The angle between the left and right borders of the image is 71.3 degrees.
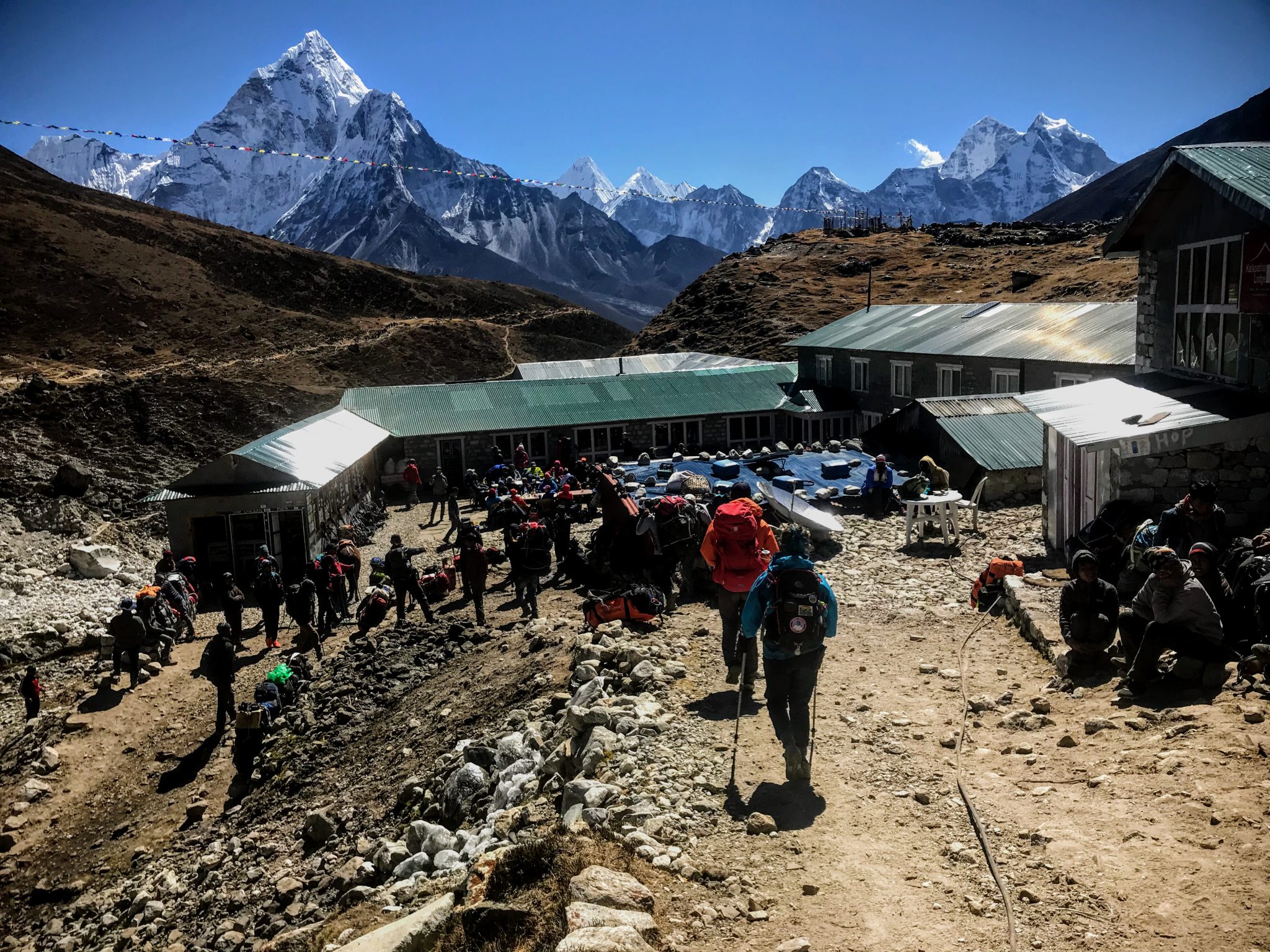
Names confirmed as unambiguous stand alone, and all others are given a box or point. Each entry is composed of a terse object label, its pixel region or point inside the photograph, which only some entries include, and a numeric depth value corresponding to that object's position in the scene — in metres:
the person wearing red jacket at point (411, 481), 27.78
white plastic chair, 16.09
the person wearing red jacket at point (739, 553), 7.98
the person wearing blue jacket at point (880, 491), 18.42
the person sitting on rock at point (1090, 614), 7.96
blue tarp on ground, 21.20
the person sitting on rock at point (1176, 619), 6.83
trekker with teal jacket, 6.33
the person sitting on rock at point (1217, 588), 7.40
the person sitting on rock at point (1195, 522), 8.94
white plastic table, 15.12
